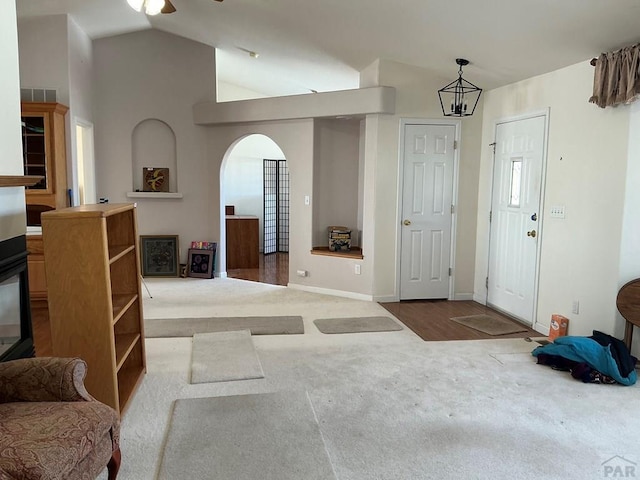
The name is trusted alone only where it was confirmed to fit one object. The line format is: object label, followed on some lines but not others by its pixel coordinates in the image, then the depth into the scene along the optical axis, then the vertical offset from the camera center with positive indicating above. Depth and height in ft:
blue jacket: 10.83 -3.69
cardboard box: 13.41 -3.59
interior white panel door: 17.80 -0.49
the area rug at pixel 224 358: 11.07 -4.18
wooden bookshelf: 8.11 -1.73
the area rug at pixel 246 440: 7.42 -4.29
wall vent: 18.01 +3.75
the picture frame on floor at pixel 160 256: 22.58 -2.96
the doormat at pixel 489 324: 14.73 -4.07
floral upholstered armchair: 5.16 -2.84
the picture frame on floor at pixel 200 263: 22.47 -3.24
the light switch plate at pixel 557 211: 13.65 -0.32
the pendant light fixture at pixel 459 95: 16.74 +3.81
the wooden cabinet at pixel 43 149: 17.19 +1.60
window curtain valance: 10.71 +2.92
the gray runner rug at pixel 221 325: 14.25 -4.10
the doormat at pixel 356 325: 14.69 -4.09
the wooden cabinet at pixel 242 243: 26.37 -2.66
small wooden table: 11.17 -2.48
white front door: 14.80 -0.56
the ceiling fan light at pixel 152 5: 10.83 +4.49
